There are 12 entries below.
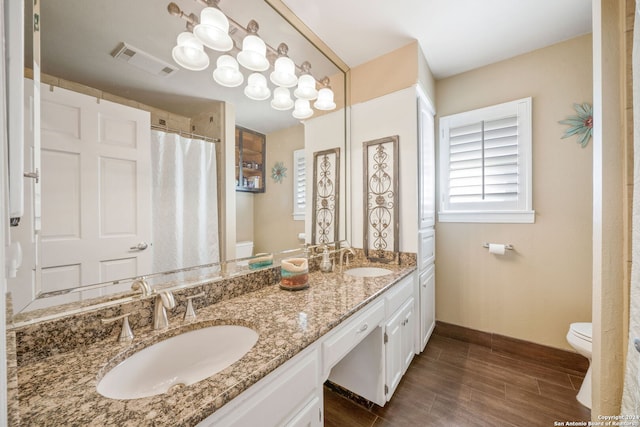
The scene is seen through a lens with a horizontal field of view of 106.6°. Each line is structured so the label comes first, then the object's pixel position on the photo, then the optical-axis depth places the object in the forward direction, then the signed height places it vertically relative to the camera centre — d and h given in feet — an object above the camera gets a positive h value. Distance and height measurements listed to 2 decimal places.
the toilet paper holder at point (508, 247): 6.50 -0.98
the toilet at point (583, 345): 4.73 -2.74
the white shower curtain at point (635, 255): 1.98 -0.38
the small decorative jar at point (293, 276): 4.19 -1.13
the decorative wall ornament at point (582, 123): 5.61 +2.09
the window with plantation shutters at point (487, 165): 6.37 +1.32
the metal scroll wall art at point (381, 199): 6.31 +0.34
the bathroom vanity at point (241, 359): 1.69 -1.37
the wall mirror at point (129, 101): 2.38 +1.45
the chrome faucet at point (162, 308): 2.75 -1.13
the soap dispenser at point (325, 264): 5.66 -1.24
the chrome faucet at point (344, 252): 6.48 -1.12
